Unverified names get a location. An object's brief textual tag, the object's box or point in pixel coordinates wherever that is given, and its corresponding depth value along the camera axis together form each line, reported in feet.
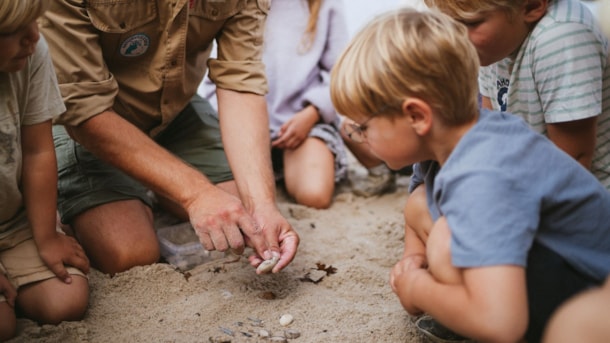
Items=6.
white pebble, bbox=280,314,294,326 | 5.57
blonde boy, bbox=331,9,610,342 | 3.82
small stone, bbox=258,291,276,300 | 6.06
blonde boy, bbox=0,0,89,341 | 5.52
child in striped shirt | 5.65
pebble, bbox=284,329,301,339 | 5.35
